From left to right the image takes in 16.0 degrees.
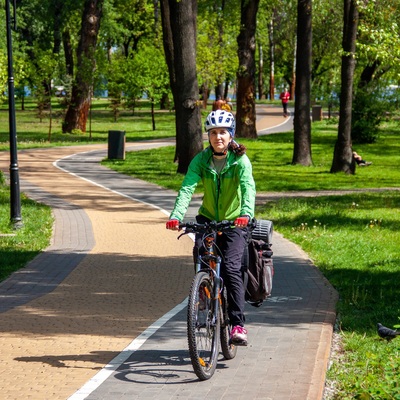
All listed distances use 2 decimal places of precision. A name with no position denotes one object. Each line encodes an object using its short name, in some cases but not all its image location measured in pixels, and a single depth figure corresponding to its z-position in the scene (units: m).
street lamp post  23.80
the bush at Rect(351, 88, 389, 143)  56.90
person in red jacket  90.86
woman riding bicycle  10.38
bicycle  9.58
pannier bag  10.76
